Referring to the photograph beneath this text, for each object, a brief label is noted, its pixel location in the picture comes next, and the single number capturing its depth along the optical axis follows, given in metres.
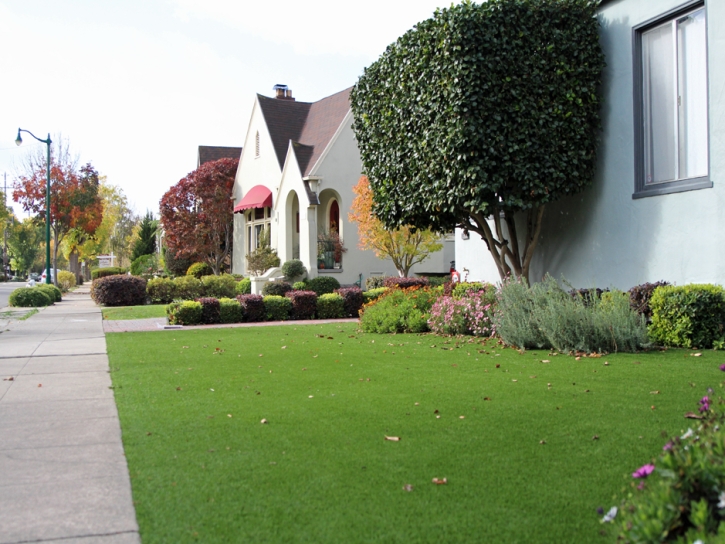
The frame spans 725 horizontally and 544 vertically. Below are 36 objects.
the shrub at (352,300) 19.59
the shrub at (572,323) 9.59
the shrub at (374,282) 23.60
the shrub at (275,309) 18.42
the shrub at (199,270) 33.69
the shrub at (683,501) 2.43
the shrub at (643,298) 10.23
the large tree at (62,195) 33.94
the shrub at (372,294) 20.06
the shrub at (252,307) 18.11
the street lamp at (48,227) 29.10
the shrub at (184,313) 16.98
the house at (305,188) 26.66
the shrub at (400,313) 13.77
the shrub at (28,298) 23.48
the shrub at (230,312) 17.70
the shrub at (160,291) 24.61
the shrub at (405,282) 21.23
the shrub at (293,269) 26.17
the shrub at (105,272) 41.07
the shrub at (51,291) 25.73
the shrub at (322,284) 25.31
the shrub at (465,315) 12.06
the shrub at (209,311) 17.36
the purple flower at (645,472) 2.86
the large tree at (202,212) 32.97
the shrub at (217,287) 25.06
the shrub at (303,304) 18.78
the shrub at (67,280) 38.39
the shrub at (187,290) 24.83
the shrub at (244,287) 26.38
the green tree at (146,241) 48.62
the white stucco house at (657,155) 10.02
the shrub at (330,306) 19.19
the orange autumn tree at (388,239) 23.41
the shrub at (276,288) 22.54
